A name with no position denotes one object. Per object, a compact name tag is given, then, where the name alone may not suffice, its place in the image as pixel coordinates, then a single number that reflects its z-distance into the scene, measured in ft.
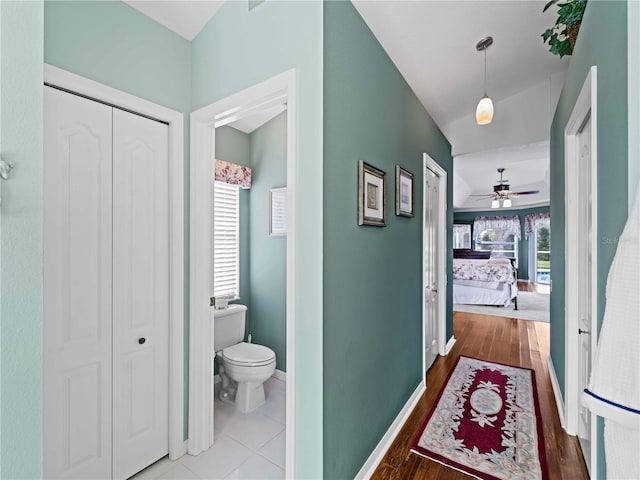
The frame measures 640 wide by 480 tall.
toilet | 8.06
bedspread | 20.76
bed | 20.71
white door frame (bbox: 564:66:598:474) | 7.30
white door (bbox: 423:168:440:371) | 10.37
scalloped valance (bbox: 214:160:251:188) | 9.55
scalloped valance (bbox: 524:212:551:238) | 28.91
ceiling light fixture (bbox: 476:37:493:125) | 7.63
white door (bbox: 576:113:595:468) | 6.47
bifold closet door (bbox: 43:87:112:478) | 4.89
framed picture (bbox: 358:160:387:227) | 5.75
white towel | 2.25
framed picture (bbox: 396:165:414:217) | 7.50
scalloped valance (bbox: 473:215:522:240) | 31.27
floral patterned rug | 6.32
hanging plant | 5.65
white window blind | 9.92
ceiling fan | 20.15
